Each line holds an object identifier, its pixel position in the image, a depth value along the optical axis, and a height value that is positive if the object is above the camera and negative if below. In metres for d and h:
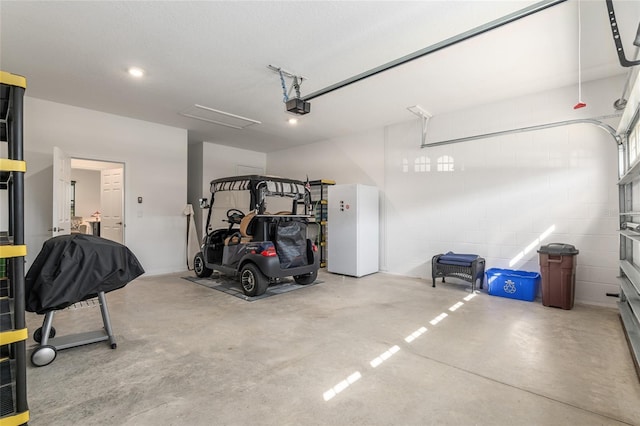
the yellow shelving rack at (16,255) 1.40 -0.20
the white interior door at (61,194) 4.11 +0.26
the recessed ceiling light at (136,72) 3.69 +1.73
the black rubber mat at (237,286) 4.47 -1.20
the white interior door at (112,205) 5.79 +0.15
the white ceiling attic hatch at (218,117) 5.13 +1.73
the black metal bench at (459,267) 4.53 -0.84
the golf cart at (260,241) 4.38 -0.45
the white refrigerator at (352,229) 5.68 -0.33
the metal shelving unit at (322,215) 6.72 -0.06
